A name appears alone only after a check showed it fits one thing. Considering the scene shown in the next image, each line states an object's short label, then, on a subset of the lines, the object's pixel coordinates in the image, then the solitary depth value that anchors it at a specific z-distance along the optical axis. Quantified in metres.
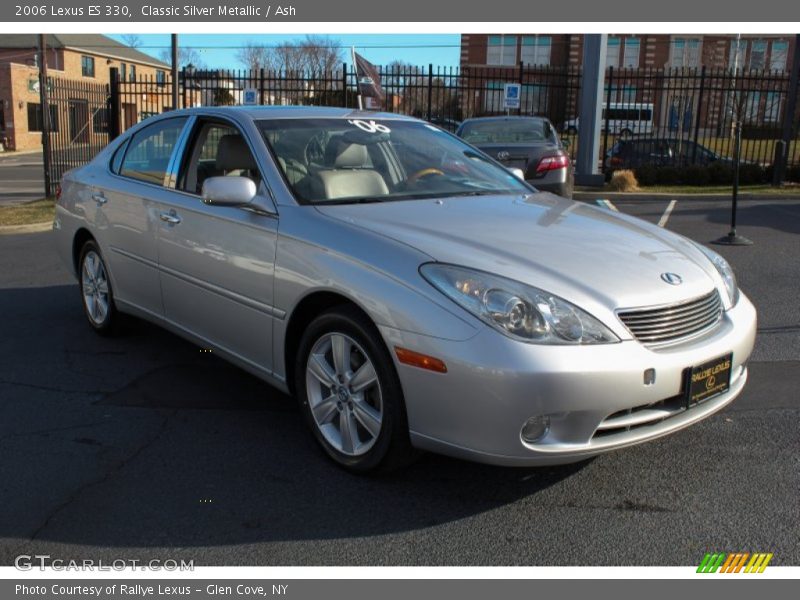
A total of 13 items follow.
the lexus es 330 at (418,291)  2.96
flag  14.81
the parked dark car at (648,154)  19.39
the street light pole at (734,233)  8.98
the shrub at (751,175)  17.78
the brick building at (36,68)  50.22
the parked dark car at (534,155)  9.88
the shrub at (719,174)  18.12
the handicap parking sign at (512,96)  18.11
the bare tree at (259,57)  45.94
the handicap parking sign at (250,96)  18.98
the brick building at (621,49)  49.16
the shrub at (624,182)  16.59
